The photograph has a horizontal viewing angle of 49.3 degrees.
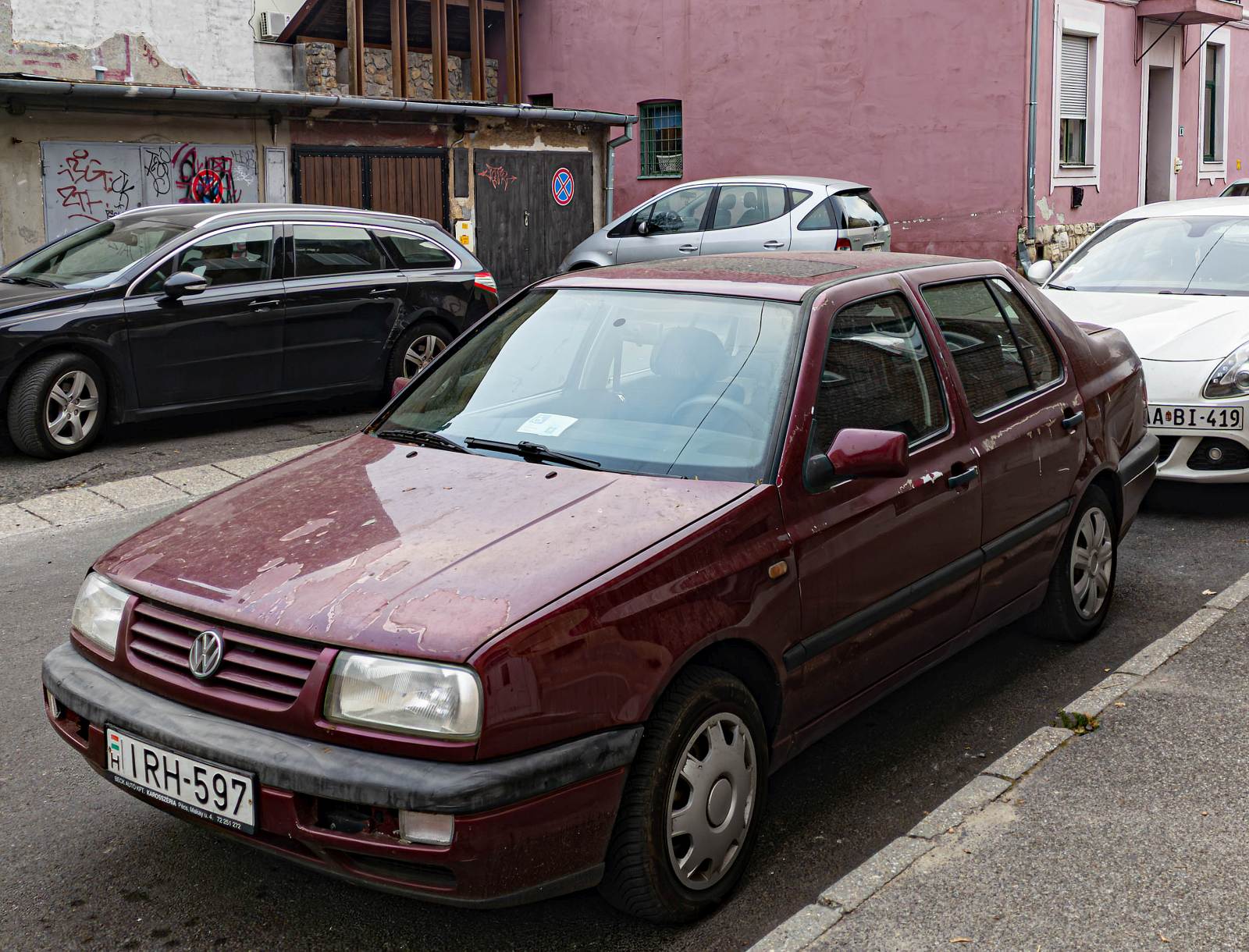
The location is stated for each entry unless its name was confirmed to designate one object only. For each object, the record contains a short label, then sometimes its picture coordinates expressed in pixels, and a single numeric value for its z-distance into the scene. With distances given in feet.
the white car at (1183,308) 23.17
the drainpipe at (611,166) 62.03
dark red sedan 9.67
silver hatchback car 51.47
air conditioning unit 79.15
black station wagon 29.37
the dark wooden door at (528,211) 57.93
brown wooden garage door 51.26
